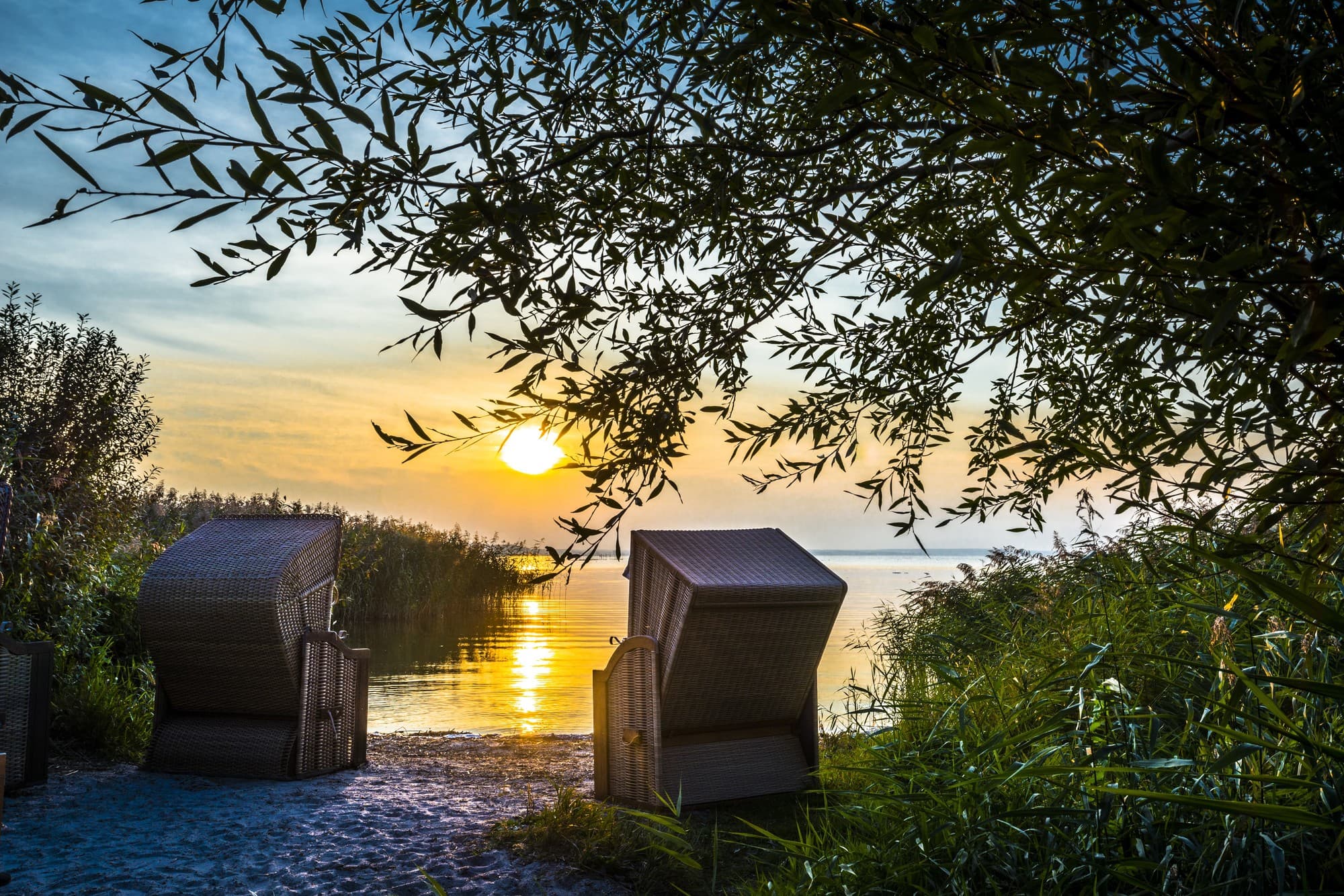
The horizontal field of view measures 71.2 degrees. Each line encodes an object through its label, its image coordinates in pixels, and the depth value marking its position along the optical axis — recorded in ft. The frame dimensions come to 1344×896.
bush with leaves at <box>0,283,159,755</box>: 24.40
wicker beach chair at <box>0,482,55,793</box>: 19.36
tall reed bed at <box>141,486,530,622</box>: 55.57
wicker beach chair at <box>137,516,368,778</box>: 21.47
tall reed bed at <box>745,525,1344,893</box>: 7.81
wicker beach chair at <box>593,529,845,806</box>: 19.34
